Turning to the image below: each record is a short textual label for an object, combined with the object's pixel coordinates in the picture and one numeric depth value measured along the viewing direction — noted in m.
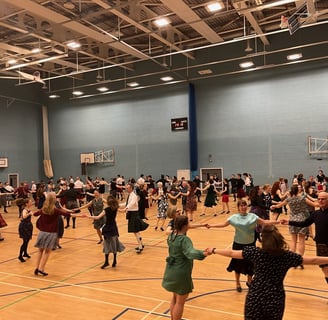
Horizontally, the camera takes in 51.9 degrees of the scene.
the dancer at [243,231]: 5.28
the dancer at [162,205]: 11.71
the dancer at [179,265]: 3.90
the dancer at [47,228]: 6.80
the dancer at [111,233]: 7.33
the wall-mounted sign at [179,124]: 24.59
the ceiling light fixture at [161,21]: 14.37
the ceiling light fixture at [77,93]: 26.28
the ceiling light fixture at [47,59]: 17.42
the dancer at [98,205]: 9.86
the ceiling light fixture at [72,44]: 16.24
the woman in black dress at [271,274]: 2.76
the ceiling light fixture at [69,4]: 14.24
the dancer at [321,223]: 4.75
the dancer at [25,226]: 8.01
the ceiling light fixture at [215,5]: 12.85
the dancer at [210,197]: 14.64
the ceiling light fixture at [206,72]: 21.66
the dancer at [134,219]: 8.59
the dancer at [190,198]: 12.41
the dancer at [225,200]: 15.31
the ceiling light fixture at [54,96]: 27.50
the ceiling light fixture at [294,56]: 18.64
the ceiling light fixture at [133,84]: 24.14
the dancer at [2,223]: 9.63
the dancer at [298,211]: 6.66
